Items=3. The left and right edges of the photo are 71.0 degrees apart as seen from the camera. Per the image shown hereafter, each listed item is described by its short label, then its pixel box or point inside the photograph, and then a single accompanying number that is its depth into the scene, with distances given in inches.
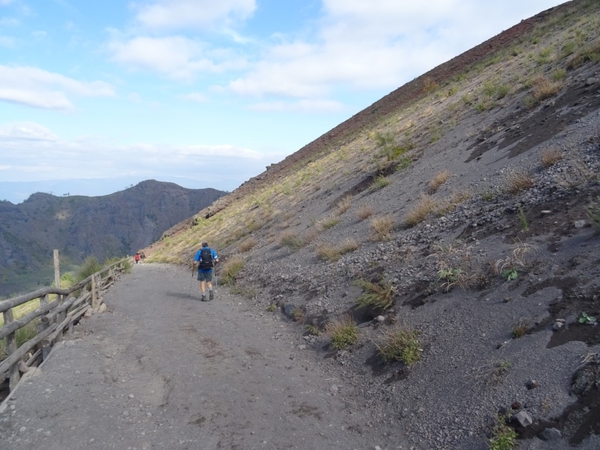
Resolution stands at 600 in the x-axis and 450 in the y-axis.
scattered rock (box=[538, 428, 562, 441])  145.0
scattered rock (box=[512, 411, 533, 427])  154.9
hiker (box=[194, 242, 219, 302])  504.4
